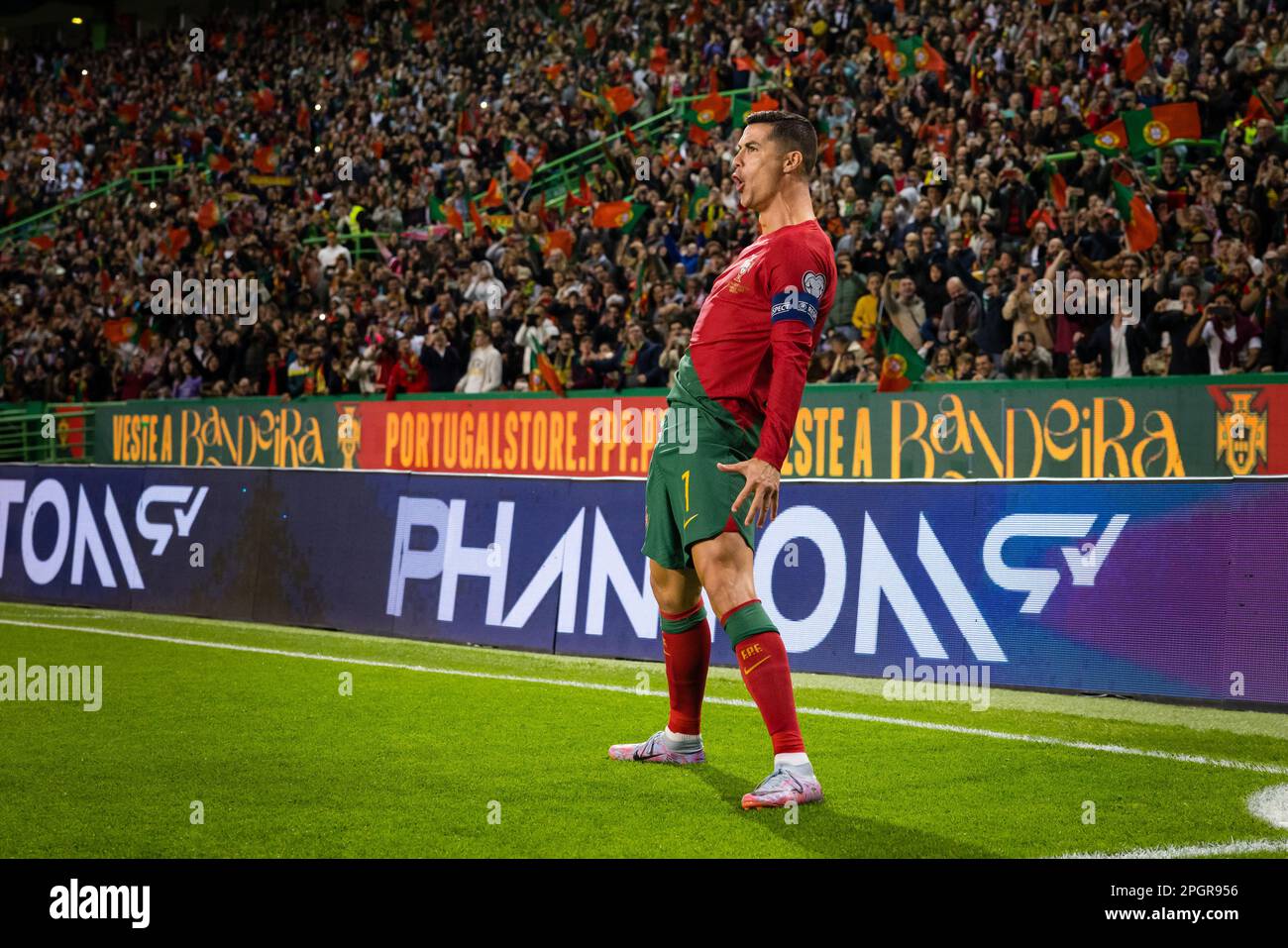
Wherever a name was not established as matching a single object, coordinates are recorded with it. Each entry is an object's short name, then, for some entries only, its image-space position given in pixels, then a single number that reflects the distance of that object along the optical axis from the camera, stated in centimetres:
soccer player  538
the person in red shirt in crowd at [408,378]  2005
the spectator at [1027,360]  1443
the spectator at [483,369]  1911
